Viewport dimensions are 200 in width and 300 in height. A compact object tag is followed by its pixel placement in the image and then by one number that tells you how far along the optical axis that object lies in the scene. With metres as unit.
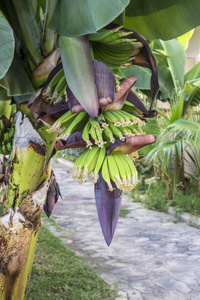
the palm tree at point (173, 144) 3.75
